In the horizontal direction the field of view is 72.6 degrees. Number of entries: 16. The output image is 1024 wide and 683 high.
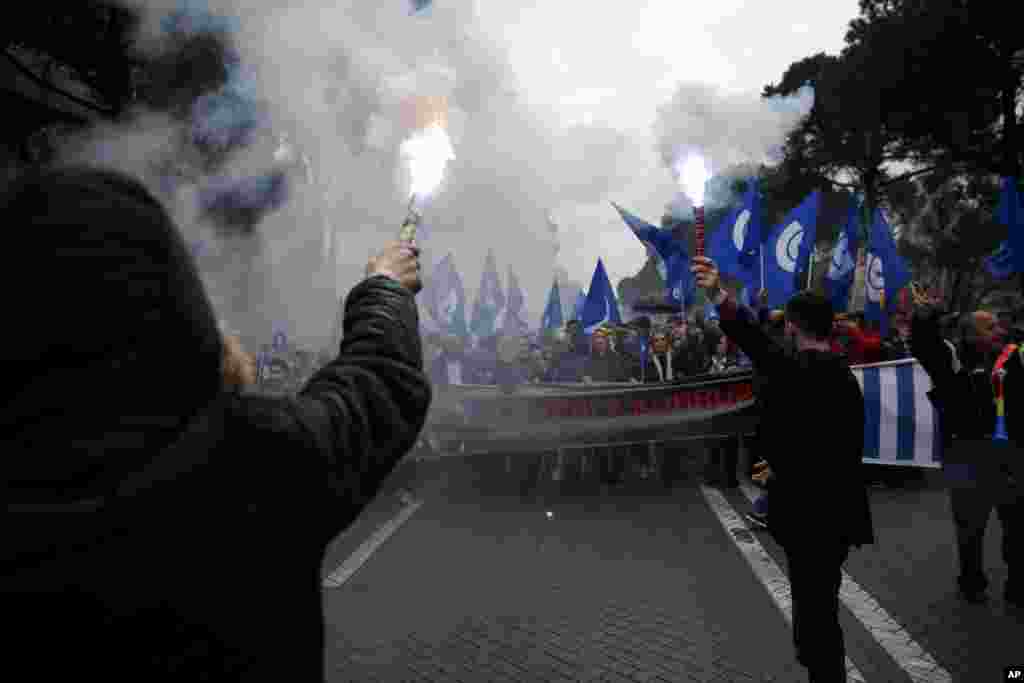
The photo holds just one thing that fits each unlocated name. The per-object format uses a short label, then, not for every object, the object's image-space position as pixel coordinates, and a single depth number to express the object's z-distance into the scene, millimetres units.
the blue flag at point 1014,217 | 9085
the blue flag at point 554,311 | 16172
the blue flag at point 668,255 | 10570
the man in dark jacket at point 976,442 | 4605
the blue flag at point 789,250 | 10086
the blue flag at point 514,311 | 16812
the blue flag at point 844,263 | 11609
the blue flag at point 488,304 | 15508
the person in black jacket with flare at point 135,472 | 712
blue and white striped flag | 6223
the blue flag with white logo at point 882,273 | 9914
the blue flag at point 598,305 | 12445
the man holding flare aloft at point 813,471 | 2963
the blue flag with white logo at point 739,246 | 9891
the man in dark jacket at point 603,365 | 10656
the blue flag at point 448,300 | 14945
